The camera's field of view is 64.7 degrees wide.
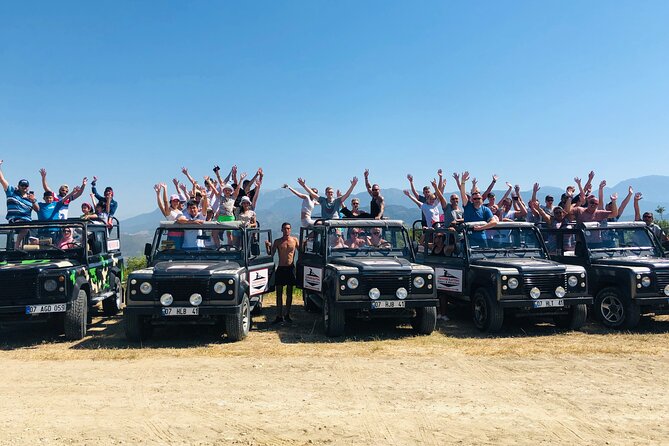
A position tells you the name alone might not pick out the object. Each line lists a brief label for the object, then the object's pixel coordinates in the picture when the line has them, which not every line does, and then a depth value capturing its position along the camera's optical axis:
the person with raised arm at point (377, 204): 11.40
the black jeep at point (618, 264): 8.66
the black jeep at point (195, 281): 7.75
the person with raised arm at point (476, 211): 10.07
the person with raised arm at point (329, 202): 11.62
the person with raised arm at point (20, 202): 10.45
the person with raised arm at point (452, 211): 10.43
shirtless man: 9.72
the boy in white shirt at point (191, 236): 9.03
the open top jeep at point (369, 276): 8.23
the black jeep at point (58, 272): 7.99
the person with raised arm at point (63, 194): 10.82
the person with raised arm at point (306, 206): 11.69
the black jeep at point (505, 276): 8.50
